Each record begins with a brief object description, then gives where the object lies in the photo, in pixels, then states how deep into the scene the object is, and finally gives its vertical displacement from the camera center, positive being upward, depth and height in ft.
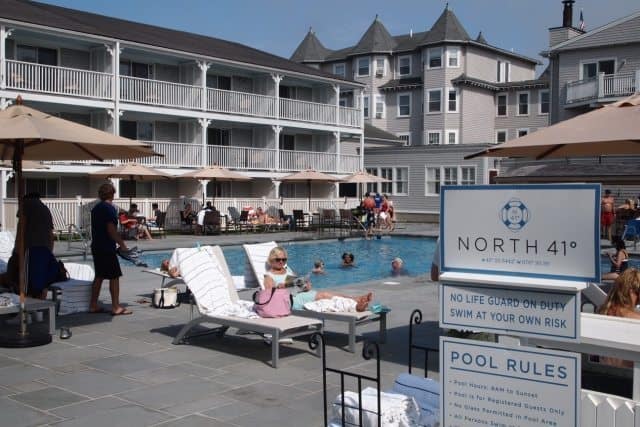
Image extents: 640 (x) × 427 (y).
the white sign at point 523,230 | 8.96 -0.31
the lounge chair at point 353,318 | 23.75 -3.79
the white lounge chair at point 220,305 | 22.22 -3.44
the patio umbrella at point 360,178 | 104.32 +3.98
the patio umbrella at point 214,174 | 89.66 +3.83
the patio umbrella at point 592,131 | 21.15 +2.32
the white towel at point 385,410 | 13.04 -3.76
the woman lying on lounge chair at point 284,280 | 25.07 -2.67
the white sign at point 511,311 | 9.05 -1.37
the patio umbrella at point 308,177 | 100.68 +4.02
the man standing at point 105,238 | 29.58 -1.39
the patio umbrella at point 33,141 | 23.43 +2.27
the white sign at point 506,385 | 9.07 -2.35
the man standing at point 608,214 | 75.71 -0.75
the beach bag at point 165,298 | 32.73 -4.26
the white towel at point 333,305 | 24.82 -3.48
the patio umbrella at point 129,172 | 79.00 +3.62
